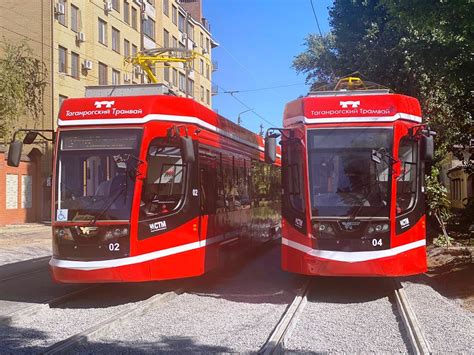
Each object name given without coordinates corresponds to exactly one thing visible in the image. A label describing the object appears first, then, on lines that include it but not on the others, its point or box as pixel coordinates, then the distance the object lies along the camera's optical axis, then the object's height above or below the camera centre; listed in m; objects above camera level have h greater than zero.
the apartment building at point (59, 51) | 31.05 +9.51
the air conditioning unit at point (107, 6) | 39.09 +13.31
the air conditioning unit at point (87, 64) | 36.22 +8.66
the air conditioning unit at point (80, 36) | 35.84 +10.33
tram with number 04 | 8.82 +0.16
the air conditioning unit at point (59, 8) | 33.41 +11.27
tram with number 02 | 8.47 +0.14
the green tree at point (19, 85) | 25.69 +5.83
